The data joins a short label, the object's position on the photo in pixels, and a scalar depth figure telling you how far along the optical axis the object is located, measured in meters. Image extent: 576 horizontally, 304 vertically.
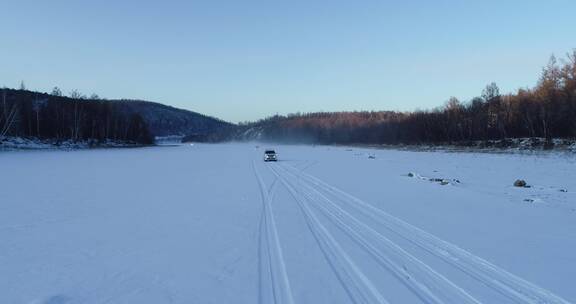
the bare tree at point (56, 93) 89.93
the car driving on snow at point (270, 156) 42.70
